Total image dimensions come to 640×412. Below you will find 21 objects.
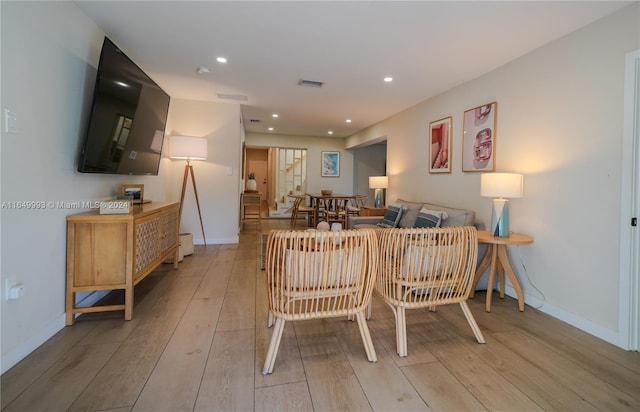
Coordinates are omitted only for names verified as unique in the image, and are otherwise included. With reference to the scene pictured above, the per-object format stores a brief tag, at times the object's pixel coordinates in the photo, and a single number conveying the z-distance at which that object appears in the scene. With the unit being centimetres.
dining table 575
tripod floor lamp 415
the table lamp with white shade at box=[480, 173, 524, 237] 250
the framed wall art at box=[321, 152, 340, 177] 796
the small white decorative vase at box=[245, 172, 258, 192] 672
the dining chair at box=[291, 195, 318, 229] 644
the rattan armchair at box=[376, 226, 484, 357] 178
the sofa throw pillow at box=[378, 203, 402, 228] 409
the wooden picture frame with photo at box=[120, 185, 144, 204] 275
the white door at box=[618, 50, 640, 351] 190
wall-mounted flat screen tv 208
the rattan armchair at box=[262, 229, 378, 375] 153
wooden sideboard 205
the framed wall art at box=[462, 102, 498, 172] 308
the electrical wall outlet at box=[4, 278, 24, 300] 155
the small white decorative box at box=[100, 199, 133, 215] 215
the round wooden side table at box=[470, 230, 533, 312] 247
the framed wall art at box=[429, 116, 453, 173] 377
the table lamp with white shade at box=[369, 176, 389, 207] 533
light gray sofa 312
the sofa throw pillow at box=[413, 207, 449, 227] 324
